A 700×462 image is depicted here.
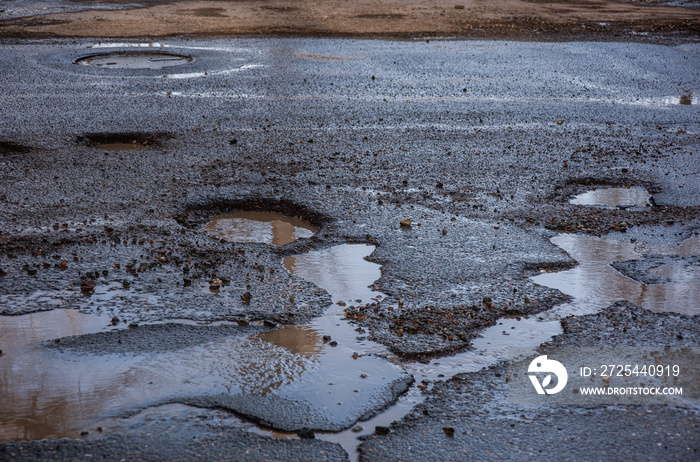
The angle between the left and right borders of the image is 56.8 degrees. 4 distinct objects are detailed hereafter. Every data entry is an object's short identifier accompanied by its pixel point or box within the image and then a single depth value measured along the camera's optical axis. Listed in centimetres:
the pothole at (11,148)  718
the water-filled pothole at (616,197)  637
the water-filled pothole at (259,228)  549
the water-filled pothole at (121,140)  755
